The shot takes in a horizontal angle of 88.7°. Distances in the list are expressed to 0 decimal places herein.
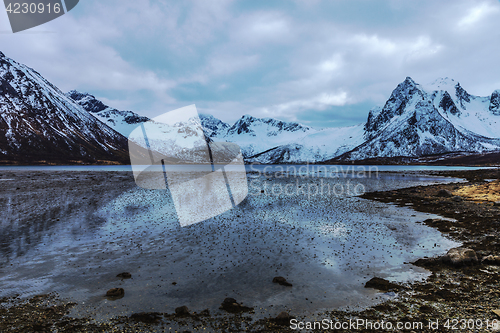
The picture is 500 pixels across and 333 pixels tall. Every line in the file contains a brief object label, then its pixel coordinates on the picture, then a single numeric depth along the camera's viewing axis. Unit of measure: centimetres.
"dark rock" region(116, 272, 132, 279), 1725
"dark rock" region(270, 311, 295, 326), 1250
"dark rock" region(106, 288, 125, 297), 1483
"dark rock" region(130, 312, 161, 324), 1246
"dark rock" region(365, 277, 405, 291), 1592
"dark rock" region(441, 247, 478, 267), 1877
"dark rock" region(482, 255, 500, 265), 1877
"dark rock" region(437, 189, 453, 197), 5071
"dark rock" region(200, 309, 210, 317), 1316
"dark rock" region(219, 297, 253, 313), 1365
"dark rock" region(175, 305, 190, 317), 1316
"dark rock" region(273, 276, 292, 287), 1659
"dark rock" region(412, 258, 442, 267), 1934
